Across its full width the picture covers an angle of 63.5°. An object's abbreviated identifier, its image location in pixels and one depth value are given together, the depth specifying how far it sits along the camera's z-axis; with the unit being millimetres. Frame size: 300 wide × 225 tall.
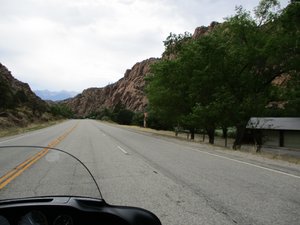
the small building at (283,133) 28324
